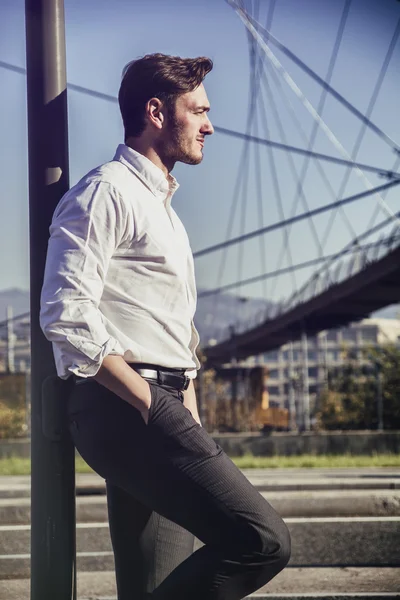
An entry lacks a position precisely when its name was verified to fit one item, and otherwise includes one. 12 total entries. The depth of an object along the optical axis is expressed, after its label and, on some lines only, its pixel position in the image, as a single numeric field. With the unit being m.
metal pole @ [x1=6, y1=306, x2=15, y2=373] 52.55
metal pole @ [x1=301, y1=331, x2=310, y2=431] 30.70
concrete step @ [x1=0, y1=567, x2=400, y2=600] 4.24
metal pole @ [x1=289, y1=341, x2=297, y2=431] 43.32
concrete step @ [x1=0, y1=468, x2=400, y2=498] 9.73
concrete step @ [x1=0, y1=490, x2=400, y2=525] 6.96
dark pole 2.74
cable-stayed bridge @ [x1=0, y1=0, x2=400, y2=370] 28.58
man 2.38
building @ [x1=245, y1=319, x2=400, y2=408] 30.97
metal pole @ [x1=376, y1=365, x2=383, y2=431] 23.91
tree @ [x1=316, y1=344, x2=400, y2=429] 25.42
